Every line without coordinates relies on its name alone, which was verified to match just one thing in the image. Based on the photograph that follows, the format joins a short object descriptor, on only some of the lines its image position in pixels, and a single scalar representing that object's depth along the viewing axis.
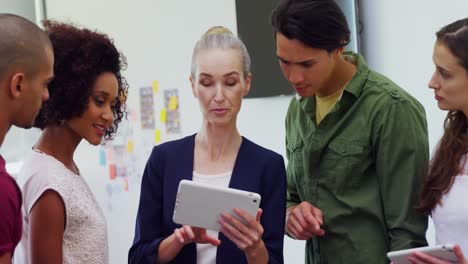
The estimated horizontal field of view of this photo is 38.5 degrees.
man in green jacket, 1.82
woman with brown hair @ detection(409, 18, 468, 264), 1.74
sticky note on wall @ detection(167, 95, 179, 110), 4.41
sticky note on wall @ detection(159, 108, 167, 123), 4.50
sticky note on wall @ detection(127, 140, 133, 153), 4.76
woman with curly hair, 1.62
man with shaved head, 1.35
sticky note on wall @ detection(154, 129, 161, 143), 4.57
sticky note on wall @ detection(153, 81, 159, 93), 4.52
